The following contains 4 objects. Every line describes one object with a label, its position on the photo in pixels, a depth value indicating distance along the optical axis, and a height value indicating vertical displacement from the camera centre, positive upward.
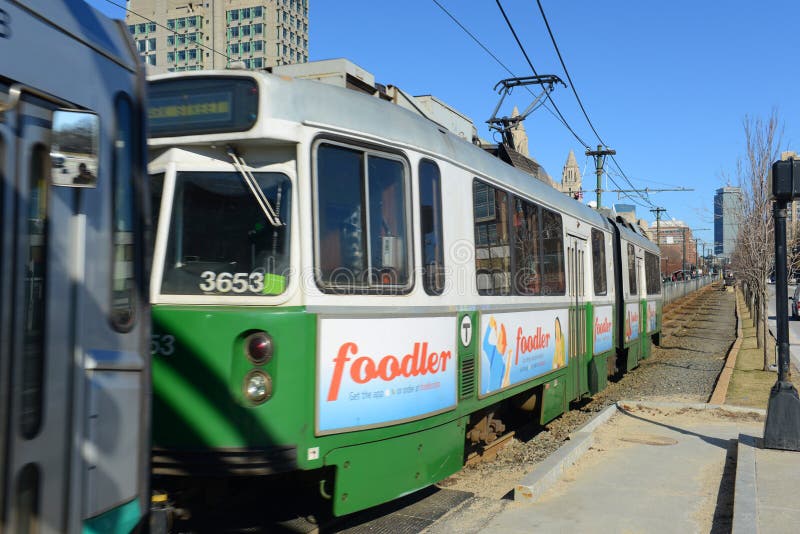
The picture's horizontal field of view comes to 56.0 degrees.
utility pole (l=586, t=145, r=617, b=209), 30.29 +5.77
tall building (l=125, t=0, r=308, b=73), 115.06 +43.09
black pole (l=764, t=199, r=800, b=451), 7.56 -1.02
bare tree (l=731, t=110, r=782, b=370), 17.12 +1.72
